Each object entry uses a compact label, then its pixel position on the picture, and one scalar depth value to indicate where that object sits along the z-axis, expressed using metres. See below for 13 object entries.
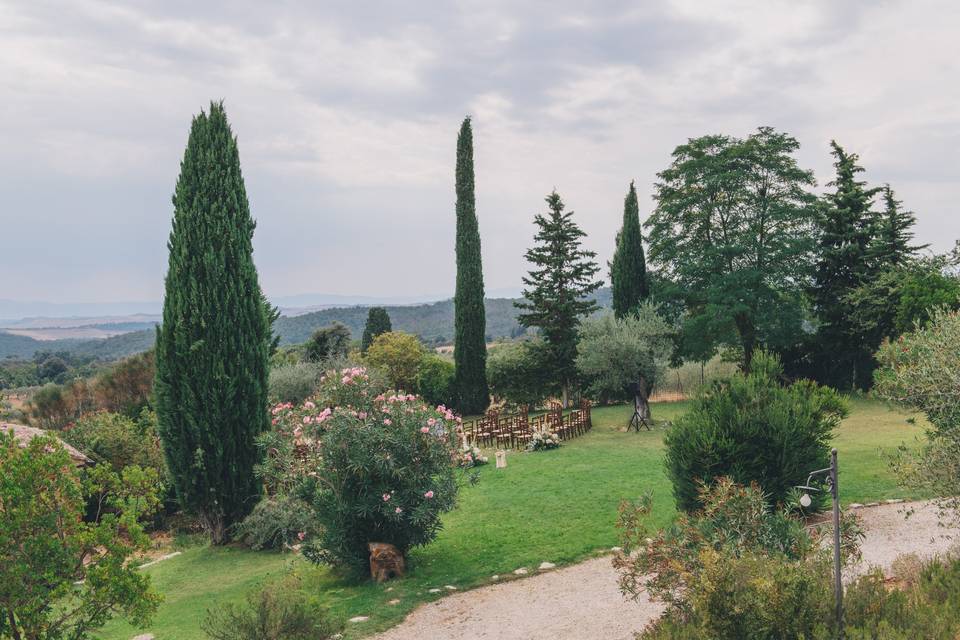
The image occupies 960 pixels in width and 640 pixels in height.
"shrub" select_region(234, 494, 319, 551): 10.76
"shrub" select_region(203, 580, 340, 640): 6.03
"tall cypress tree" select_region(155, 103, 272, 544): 11.84
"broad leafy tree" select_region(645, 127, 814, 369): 25.28
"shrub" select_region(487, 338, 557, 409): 28.44
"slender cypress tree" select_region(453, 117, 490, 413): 28.14
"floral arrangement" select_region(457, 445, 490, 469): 16.28
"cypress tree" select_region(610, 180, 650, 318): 28.98
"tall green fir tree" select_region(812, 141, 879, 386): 25.69
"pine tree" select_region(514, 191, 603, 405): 28.48
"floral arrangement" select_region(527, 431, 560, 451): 18.80
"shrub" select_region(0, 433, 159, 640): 4.98
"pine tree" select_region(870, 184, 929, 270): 25.31
